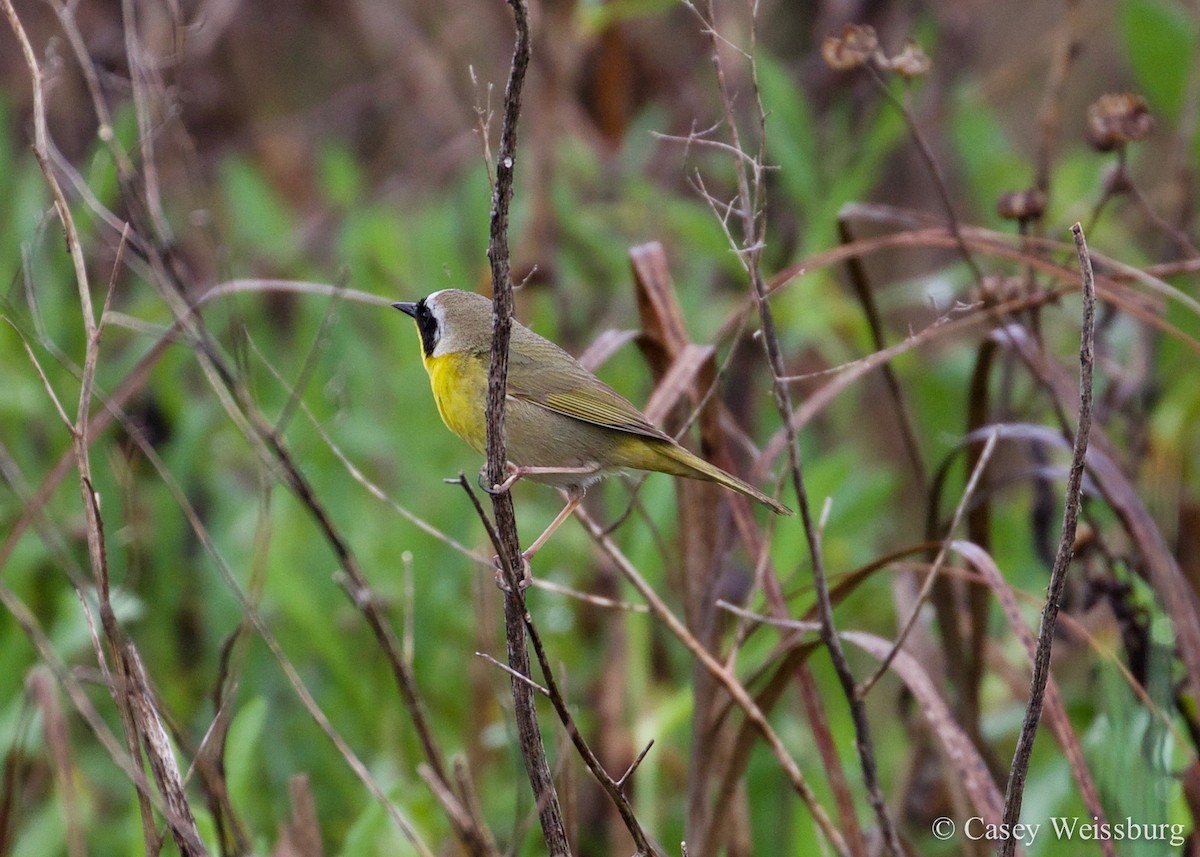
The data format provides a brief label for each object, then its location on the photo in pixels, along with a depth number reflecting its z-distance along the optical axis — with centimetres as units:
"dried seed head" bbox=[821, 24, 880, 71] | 518
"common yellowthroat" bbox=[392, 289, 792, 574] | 547
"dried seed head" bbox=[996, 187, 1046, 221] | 559
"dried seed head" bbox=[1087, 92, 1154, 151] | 549
